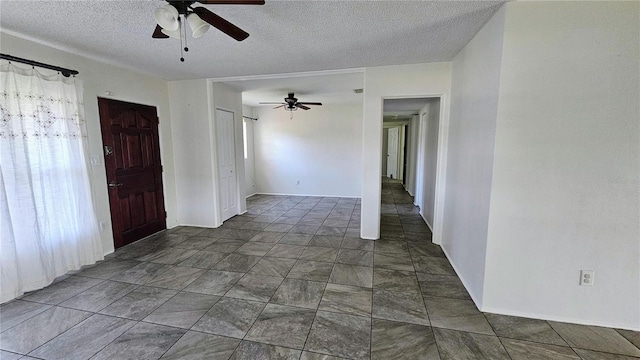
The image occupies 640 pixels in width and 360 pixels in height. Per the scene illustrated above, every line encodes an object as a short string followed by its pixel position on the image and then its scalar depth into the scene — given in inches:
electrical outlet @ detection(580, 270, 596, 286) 80.1
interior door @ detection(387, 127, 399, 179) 435.8
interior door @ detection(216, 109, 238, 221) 188.1
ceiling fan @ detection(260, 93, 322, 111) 216.1
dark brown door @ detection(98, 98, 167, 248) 141.1
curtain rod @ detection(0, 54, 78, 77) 96.4
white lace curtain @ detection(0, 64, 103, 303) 96.5
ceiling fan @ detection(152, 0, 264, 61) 67.7
